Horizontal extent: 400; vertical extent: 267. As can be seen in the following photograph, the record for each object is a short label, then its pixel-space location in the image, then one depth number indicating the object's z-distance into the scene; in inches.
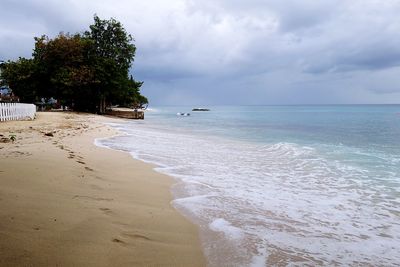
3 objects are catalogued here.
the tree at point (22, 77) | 1590.8
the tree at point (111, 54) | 1533.0
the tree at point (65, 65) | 1460.4
